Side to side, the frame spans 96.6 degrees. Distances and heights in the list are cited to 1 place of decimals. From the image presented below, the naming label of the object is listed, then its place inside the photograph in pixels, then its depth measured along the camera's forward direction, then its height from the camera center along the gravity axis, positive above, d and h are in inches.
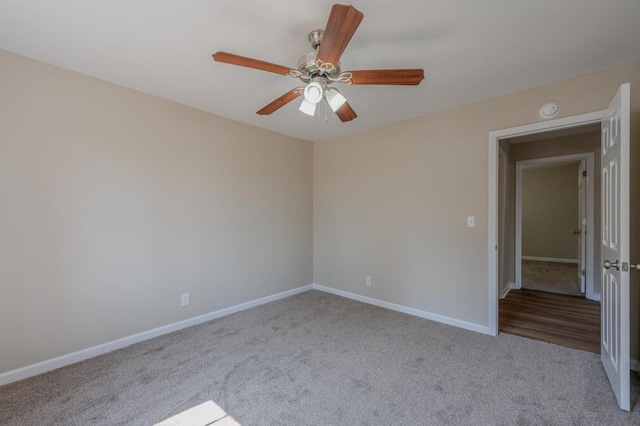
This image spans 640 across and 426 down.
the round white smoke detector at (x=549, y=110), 99.3 +36.3
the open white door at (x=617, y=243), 68.4 -8.0
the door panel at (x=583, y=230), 168.6 -10.5
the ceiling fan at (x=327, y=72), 55.9 +33.4
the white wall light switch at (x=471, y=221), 117.9 -3.5
